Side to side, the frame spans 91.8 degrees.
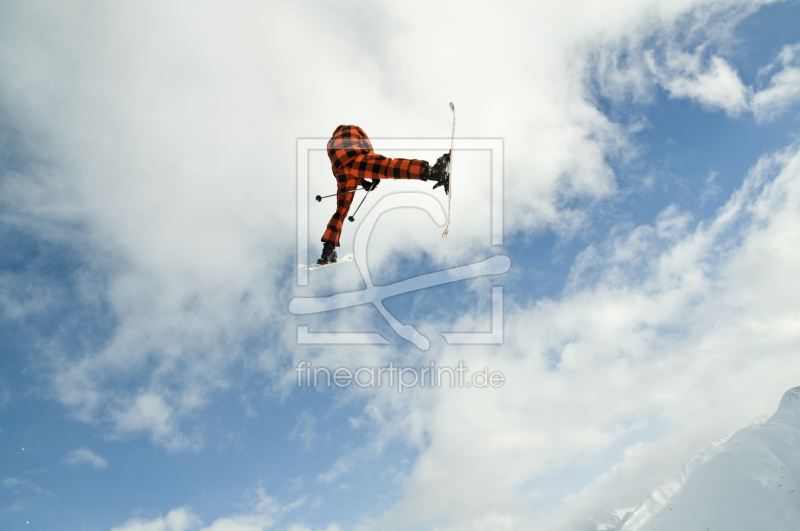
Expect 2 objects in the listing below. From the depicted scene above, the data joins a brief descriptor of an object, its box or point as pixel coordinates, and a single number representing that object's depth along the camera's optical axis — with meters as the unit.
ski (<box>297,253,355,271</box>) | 10.05
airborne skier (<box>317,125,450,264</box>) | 8.38
